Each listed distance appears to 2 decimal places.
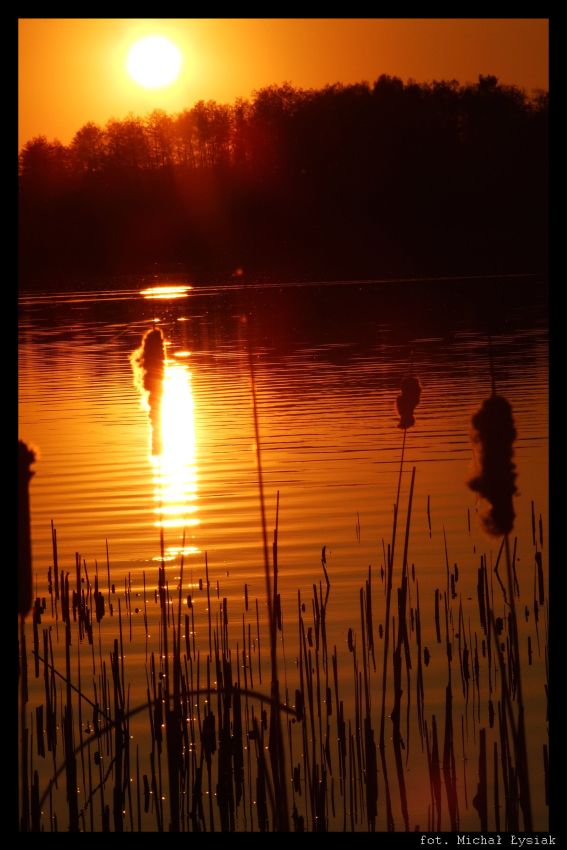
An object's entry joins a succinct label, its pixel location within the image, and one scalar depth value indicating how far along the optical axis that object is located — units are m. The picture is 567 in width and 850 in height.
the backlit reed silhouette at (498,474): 7.79
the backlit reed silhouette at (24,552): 7.43
